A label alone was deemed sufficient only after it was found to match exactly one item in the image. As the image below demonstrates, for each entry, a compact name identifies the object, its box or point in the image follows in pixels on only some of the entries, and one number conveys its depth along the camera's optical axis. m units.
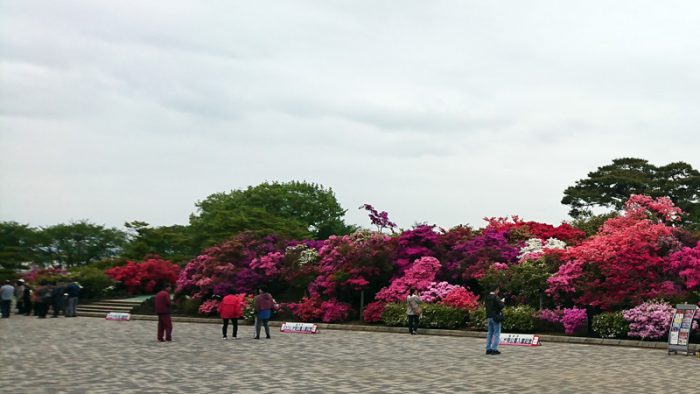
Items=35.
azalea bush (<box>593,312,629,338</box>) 23.62
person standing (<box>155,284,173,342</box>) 22.84
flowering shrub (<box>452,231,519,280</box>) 30.12
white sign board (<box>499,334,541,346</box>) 22.67
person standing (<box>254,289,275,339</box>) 24.34
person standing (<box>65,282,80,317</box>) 37.75
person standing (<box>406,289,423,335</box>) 26.50
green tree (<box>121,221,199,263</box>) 54.81
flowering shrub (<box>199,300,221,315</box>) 35.69
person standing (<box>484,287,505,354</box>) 19.59
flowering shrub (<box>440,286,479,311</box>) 28.10
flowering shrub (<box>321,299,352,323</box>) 31.09
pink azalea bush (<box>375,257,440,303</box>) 30.58
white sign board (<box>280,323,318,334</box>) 27.44
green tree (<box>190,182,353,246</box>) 72.56
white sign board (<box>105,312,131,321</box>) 35.44
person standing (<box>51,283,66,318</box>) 37.31
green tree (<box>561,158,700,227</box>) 62.19
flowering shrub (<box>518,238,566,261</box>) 29.38
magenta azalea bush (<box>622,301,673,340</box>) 22.61
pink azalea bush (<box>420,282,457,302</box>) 29.66
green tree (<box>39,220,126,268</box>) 68.62
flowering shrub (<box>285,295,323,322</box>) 31.61
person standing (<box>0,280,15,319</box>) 36.19
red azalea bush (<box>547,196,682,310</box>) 24.47
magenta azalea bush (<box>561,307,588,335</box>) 24.88
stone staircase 39.22
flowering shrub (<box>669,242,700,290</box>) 23.28
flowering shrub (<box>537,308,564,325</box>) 25.67
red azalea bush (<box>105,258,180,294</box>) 45.41
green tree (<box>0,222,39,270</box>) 59.78
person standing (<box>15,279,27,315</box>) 39.91
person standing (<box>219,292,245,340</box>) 24.42
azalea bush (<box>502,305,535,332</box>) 25.83
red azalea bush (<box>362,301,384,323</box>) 30.03
